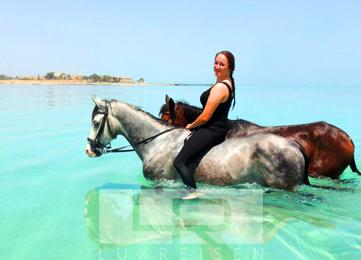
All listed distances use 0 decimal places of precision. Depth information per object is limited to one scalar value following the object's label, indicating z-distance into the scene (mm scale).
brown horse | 7258
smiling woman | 6199
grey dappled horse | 6426
